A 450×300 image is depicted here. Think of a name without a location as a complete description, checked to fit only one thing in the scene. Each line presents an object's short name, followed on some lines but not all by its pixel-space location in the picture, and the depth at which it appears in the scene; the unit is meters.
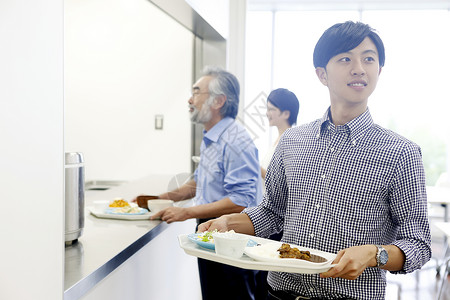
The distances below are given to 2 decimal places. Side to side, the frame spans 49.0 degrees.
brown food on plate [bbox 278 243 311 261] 1.27
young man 1.31
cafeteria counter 1.44
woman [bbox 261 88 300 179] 3.34
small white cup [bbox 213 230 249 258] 1.34
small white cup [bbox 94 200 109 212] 2.44
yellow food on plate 2.41
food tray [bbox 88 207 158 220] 2.27
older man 2.25
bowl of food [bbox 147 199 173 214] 2.38
